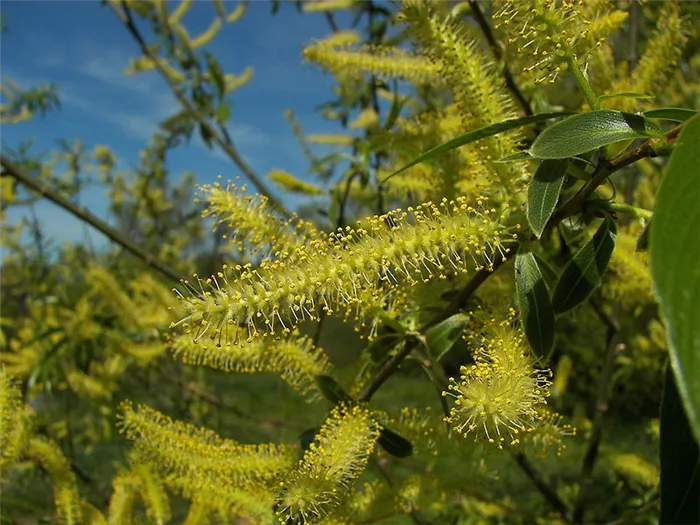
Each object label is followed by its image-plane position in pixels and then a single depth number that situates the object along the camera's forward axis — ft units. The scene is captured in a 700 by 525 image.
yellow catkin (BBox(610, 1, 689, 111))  0.51
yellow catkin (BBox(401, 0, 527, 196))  0.39
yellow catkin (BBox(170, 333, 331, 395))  0.45
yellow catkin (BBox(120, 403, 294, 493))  0.44
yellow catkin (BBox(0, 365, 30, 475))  0.52
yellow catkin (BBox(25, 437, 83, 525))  0.59
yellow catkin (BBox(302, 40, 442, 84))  0.52
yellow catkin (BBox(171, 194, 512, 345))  0.32
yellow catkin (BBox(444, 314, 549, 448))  0.32
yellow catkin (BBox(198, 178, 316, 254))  0.41
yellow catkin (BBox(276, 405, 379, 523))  0.36
